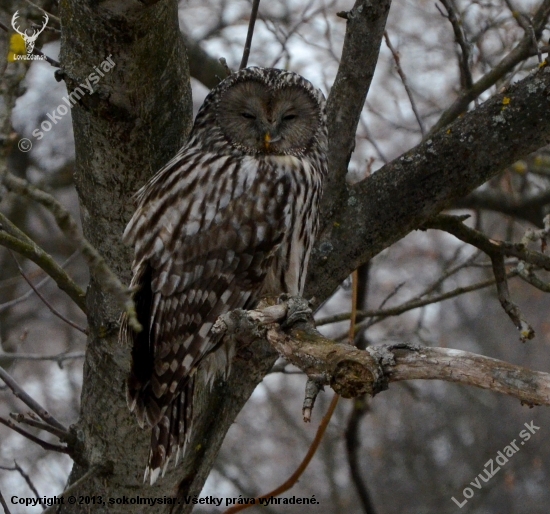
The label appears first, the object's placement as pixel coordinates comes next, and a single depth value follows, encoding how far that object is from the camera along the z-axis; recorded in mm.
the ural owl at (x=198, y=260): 6340
